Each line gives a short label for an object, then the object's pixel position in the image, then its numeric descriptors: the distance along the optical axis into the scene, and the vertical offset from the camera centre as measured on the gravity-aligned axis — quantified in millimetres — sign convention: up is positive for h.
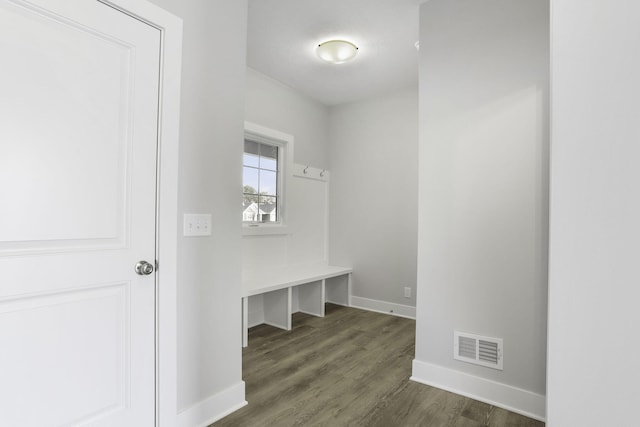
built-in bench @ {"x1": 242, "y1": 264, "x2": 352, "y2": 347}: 3102 -901
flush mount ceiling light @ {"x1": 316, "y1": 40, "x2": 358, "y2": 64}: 2766 +1458
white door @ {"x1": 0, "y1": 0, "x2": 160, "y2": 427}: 1138 -8
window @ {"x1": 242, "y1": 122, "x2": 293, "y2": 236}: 3486 +410
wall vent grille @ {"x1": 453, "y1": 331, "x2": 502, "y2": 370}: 1976 -852
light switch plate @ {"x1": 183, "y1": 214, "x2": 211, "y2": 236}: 1650 -66
